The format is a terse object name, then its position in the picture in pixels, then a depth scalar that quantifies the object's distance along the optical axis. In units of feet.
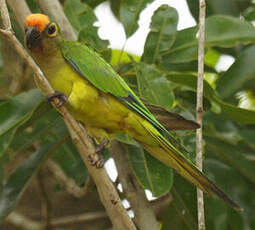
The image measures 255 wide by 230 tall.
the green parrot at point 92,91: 18.08
